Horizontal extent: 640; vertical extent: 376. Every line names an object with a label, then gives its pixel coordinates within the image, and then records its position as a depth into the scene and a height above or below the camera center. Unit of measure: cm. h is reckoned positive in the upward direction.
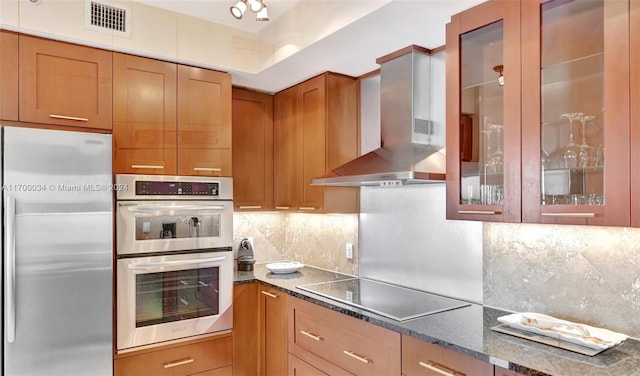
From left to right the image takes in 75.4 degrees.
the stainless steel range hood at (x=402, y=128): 221 +36
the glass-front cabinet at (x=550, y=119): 137 +27
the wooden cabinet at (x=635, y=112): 131 +25
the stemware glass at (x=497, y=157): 172 +14
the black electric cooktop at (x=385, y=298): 202 -60
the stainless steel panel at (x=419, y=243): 224 -32
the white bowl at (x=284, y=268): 302 -57
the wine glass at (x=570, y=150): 149 +14
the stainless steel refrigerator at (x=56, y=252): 197 -31
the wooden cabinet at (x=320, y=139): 283 +36
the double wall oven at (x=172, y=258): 241 -42
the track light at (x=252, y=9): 204 +90
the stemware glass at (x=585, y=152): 145 +14
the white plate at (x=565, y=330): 149 -54
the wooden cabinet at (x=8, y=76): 212 +59
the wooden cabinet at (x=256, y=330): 269 -95
